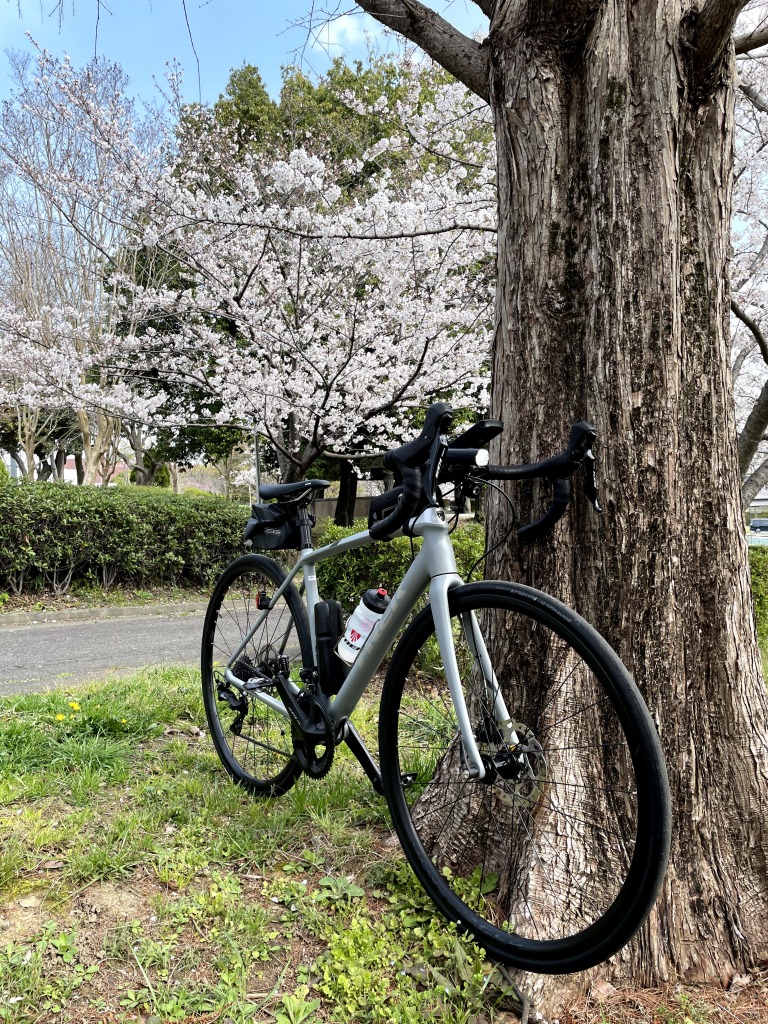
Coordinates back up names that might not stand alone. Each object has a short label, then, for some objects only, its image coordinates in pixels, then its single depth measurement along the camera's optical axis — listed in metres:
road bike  1.48
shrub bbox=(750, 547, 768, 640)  7.29
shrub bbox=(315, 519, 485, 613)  4.79
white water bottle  2.01
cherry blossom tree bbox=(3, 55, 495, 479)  7.80
